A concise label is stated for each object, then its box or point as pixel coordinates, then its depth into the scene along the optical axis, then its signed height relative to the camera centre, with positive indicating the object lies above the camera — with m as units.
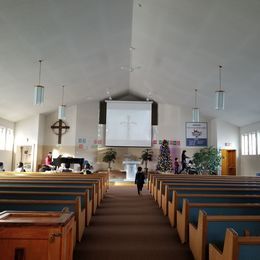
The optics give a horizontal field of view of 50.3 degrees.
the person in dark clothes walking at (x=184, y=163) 12.17 -0.25
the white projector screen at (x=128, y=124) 14.80 +1.74
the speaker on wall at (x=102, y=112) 15.15 +2.39
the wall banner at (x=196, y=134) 15.01 +1.29
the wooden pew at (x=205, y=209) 2.85 -0.55
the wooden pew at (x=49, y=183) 4.59 -0.50
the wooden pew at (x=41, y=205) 2.97 -0.55
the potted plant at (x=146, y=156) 14.62 +0.03
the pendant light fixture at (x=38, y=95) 7.44 +1.61
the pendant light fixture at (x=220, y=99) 7.78 +1.66
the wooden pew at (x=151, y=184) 6.88 -0.73
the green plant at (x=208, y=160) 13.38 -0.12
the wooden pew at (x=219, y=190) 4.09 -0.47
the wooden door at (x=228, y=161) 14.21 -0.14
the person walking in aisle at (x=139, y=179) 7.03 -0.58
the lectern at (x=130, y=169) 12.62 -0.59
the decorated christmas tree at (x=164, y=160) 13.83 -0.15
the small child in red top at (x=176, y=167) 12.85 -0.46
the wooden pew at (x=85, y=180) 5.46 -0.51
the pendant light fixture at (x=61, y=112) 11.23 +1.72
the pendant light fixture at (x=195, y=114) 10.66 +1.68
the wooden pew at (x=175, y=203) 3.59 -0.61
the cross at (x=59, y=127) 15.00 +1.48
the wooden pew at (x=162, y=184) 5.03 -0.50
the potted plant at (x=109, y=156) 14.51 -0.02
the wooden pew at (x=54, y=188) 4.02 -0.51
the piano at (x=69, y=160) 10.49 -0.20
